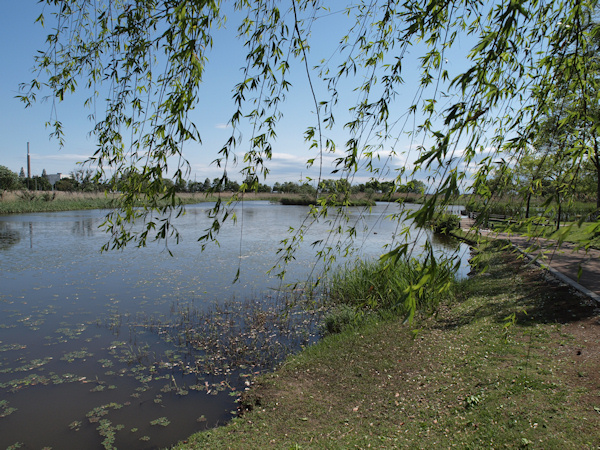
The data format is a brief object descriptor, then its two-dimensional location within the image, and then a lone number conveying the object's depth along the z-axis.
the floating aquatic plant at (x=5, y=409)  5.32
